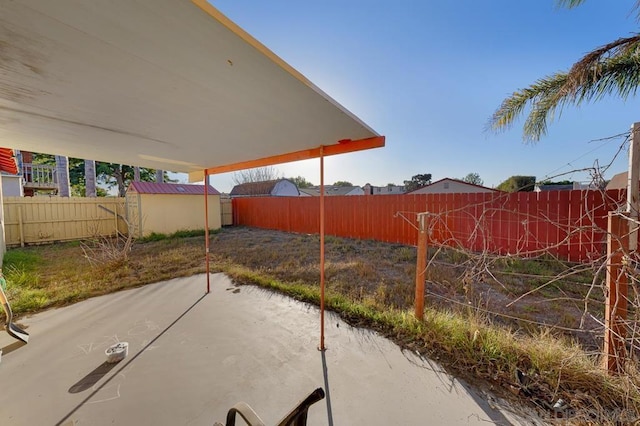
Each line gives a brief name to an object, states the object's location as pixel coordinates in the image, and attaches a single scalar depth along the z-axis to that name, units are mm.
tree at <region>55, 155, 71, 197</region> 10406
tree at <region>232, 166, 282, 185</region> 28891
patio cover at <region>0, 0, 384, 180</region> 773
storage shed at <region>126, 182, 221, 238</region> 8547
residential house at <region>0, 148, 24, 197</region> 9134
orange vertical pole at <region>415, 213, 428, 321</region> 2342
